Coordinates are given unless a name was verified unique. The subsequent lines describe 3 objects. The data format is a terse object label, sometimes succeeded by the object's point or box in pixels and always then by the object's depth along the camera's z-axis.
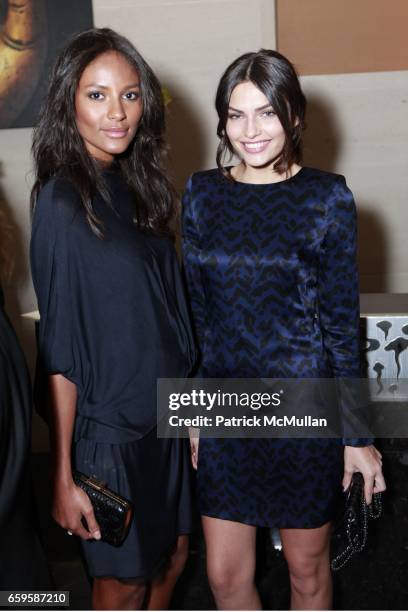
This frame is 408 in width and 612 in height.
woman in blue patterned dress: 1.70
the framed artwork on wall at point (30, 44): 3.41
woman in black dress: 1.62
